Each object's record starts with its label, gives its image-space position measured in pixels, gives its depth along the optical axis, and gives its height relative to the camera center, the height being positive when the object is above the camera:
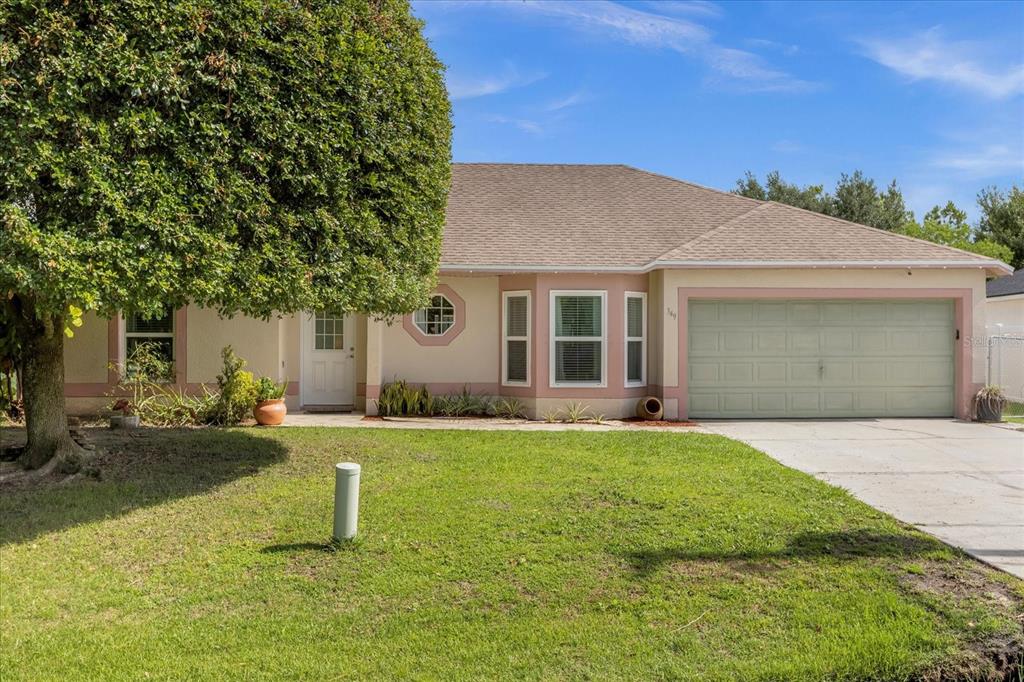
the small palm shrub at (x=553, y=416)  11.89 -1.39
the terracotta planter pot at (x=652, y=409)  11.88 -1.24
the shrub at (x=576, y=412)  11.86 -1.31
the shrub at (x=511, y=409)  12.16 -1.29
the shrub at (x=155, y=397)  10.66 -0.98
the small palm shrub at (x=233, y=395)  10.67 -0.90
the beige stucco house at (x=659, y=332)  11.88 +0.20
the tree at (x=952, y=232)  28.64 +6.66
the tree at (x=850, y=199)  29.54 +7.02
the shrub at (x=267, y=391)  10.76 -0.84
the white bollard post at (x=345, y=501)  4.93 -1.24
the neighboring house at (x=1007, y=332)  14.45 +0.32
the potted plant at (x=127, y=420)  10.09 -1.27
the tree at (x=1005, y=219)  29.70 +6.08
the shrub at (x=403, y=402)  12.13 -1.15
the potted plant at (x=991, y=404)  11.65 -1.10
